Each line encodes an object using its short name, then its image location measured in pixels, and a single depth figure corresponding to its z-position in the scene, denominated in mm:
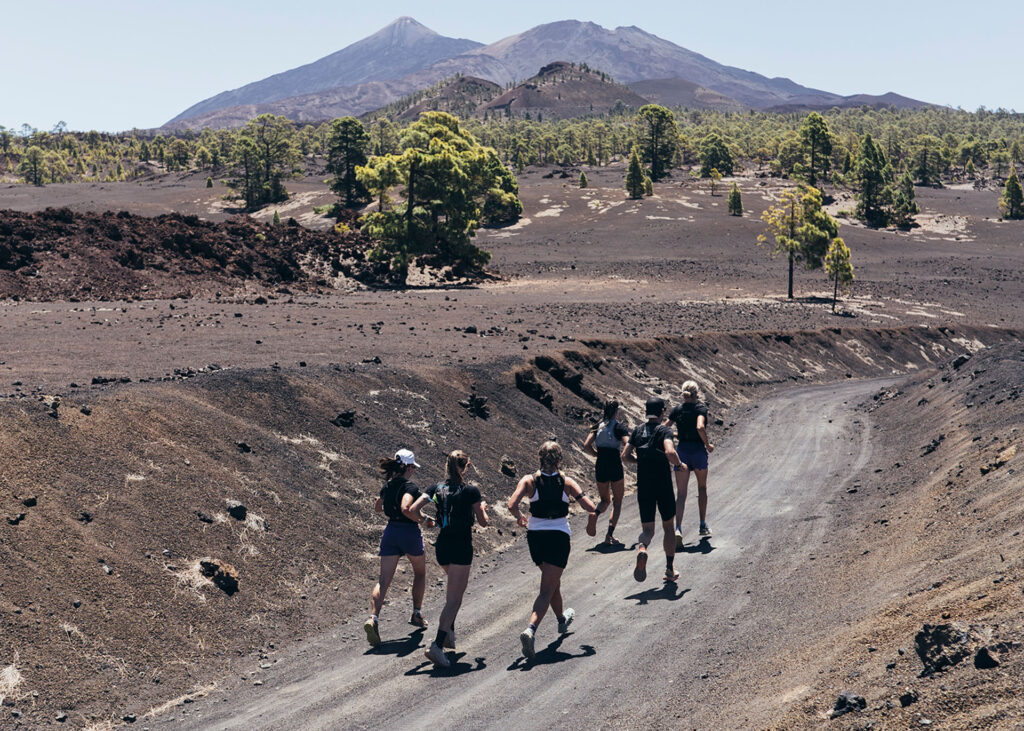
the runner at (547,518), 10156
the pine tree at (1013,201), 120625
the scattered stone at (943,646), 7484
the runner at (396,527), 10742
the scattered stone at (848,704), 7387
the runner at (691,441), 14562
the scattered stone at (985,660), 7160
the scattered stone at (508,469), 19508
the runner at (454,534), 10133
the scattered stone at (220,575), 12211
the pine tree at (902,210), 113625
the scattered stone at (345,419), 18125
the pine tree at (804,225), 63219
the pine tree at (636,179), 120062
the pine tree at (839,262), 60781
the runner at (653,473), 12359
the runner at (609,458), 14492
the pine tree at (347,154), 90625
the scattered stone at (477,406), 21531
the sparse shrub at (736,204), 109625
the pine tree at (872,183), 111312
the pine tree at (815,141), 120750
